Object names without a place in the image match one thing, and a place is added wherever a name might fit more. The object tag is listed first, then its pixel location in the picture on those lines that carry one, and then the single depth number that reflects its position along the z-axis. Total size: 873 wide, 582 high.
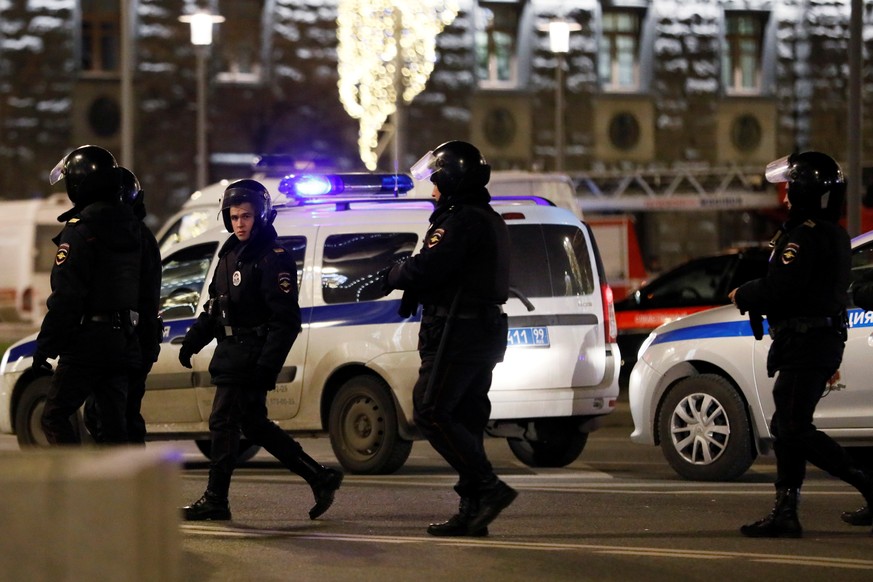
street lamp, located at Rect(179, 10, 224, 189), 44.50
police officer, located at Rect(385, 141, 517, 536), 14.30
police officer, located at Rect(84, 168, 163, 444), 15.28
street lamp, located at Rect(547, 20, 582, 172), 48.84
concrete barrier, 7.36
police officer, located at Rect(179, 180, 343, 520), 15.33
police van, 20.14
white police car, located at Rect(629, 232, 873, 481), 18.09
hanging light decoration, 46.00
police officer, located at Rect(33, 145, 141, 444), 14.23
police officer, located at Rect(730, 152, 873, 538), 14.50
